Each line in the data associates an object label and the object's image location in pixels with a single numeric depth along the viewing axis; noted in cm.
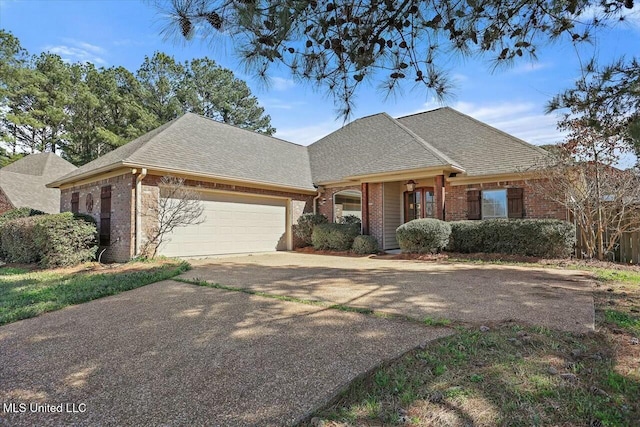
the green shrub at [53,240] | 829
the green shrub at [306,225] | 1359
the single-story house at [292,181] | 980
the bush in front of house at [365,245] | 1183
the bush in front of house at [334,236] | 1248
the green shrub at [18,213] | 1257
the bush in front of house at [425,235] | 1025
